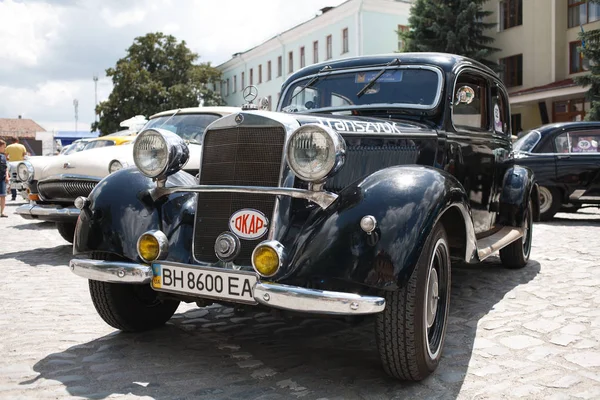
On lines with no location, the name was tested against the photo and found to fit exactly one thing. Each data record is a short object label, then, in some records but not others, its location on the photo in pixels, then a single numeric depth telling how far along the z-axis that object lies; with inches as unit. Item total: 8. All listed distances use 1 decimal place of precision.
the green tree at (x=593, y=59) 679.7
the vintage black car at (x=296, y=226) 115.3
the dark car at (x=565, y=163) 391.2
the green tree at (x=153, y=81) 1643.7
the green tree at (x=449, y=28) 920.3
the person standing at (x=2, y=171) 478.3
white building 1245.1
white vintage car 283.2
